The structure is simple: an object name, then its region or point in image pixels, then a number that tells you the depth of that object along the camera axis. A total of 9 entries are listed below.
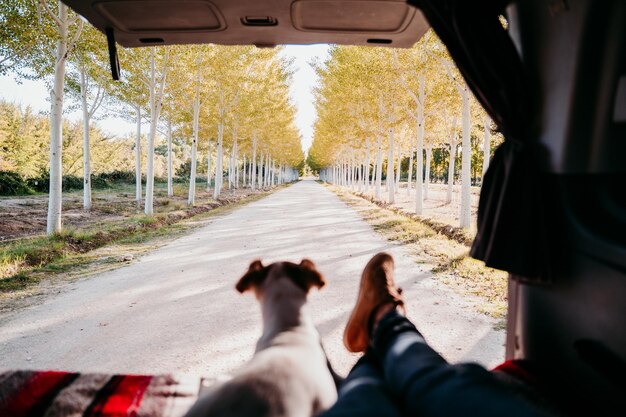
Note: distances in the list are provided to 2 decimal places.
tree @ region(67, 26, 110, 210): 16.40
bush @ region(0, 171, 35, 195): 25.70
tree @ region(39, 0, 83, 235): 8.71
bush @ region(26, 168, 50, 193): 29.15
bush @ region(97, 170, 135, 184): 38.09
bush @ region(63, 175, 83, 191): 31.94
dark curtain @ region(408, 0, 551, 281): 1.81
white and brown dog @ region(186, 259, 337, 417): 1.44
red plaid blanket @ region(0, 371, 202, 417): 2.06
